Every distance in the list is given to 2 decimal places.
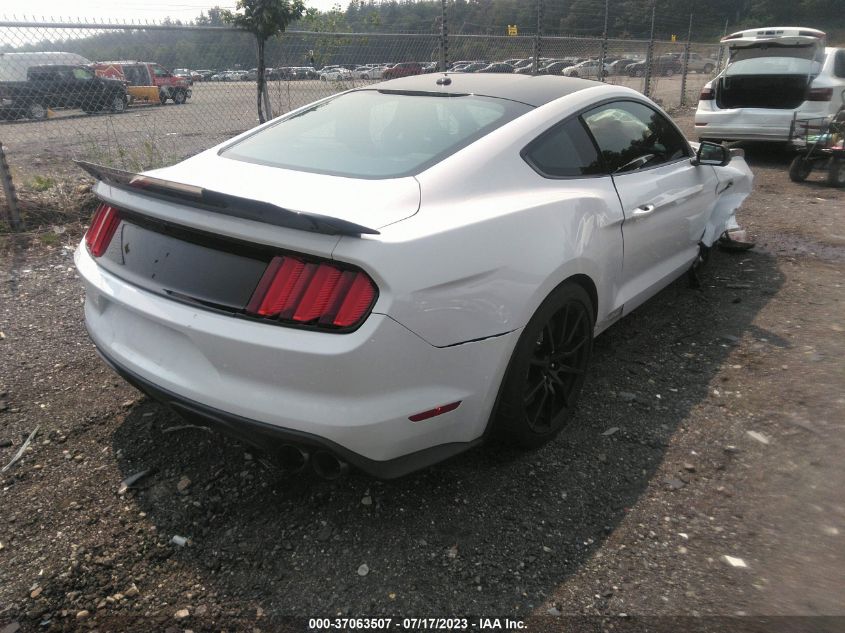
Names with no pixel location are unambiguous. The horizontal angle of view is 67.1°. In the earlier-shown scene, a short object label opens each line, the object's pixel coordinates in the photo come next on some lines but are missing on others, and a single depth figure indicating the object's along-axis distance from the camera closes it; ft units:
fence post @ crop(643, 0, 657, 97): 47.96
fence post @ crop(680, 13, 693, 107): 54.85
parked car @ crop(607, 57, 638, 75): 47.51
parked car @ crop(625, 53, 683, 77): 52.65
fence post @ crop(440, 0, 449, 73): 26.01
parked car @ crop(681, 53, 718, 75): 67.35
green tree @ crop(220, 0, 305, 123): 21.77
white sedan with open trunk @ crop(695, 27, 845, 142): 28.68
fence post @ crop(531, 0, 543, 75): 33.30
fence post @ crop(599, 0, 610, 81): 40.44
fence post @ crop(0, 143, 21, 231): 18.35
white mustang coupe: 6.41
